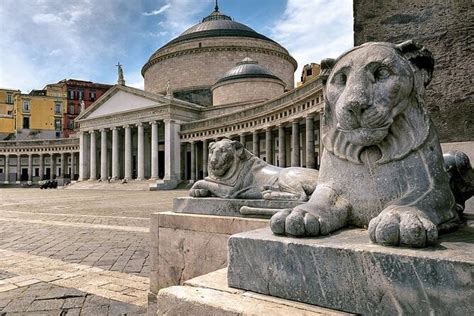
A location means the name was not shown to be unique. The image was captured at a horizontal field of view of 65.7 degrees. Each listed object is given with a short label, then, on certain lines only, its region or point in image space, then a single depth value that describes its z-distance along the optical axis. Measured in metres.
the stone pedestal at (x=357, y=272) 1.29
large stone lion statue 1.82
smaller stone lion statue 3.38
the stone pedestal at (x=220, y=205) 3.09
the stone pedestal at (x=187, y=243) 3.22
